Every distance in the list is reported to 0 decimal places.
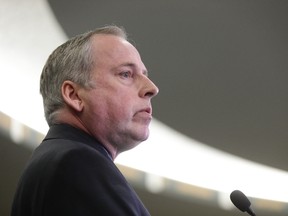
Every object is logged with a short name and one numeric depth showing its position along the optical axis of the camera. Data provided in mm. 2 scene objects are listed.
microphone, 2586
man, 2198
